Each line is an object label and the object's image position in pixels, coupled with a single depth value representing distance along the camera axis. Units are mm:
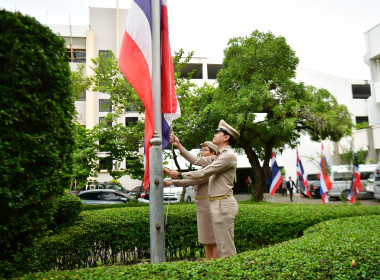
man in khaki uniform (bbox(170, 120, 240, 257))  4066
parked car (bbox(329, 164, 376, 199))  20578
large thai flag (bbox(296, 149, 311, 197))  16219
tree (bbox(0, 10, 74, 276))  2303
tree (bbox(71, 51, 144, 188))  13031
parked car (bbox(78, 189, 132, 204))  15281
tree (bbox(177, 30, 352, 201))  14508
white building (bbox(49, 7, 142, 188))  29281
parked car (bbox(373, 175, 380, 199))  17250
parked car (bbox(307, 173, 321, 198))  23375
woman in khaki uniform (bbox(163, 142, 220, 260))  4816
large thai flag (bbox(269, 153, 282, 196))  14341
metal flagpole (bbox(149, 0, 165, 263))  3686
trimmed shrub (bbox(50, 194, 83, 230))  5746
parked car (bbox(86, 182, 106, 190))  23031
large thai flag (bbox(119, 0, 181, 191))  3900
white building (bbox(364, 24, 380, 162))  23906
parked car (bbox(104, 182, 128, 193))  23205
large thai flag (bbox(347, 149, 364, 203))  14227
